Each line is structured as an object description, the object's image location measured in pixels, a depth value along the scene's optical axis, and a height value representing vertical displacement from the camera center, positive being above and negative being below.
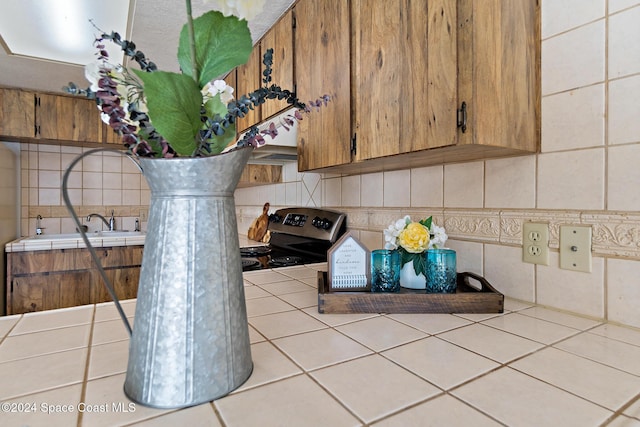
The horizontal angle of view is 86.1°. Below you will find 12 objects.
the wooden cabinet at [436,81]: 0.77 +0.33
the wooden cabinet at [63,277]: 2.42 -0.50
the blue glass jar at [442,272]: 0.87 -0.16
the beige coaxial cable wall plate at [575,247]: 0.81 -0.09
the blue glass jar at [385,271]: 0.89 -0.16
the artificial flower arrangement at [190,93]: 0.41 +0.15
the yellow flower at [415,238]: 0.89 -0.07
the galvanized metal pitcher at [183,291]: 0.44 -0.11
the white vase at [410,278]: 0.92 -0.19
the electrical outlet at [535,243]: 0.89 -0.09
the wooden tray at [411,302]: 0.83 -0.23
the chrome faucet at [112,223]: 3.41 -0.14
